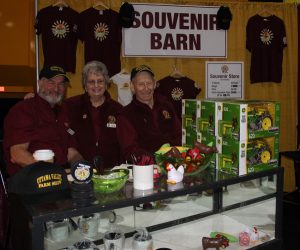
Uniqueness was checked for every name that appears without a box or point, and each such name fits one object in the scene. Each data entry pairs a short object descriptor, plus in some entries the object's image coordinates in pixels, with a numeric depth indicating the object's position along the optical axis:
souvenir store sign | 4.92
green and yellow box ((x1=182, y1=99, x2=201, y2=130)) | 2.49
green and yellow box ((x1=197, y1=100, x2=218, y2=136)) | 2.34
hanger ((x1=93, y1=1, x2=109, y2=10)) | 4.40
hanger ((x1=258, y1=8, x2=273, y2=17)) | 5.09
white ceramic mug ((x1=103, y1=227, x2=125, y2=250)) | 1.90
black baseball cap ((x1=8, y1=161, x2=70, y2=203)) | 1.72
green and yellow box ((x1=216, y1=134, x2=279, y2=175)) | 2.20
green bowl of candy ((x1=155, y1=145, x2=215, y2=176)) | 2.11
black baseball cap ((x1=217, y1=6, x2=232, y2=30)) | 4.71
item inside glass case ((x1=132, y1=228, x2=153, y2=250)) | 1.93
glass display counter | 1.72
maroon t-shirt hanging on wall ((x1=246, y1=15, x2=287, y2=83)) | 5.04
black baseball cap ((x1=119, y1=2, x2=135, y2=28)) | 4.34
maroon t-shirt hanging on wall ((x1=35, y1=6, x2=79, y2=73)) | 4.22
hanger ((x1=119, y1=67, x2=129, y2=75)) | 4.53
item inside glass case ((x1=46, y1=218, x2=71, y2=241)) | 1.96
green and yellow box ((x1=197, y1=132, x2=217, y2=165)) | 2.35
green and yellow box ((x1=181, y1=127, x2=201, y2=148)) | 2.51
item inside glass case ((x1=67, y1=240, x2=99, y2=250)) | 1.80
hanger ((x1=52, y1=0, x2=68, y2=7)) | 4.23
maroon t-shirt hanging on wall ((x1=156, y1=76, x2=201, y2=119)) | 4.62
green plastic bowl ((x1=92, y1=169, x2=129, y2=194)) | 1.80
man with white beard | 2.71
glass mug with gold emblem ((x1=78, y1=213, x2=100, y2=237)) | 2.04
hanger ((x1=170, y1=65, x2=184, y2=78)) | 4.68
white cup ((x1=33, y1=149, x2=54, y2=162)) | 1.86
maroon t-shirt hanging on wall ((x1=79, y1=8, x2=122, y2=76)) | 4.39
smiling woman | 3.15
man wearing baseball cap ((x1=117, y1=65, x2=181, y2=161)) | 2.91
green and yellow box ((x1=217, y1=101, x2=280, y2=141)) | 2.18
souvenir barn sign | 4.52
